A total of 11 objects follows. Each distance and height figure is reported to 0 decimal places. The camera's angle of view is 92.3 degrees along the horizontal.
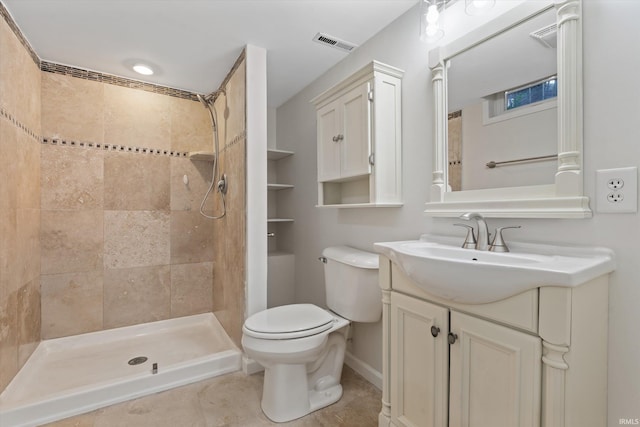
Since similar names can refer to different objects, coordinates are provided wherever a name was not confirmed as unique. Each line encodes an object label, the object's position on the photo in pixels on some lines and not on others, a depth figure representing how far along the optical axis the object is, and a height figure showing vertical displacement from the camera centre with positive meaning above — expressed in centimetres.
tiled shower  185 +5
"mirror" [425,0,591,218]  101 +36
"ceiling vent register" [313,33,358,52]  187 +106
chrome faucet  118 -8
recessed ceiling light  224 +106
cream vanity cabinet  80 -45
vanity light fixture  124 +85
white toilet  148 -63
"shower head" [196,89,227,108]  261 +101
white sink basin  79 -17
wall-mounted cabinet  160 +44
